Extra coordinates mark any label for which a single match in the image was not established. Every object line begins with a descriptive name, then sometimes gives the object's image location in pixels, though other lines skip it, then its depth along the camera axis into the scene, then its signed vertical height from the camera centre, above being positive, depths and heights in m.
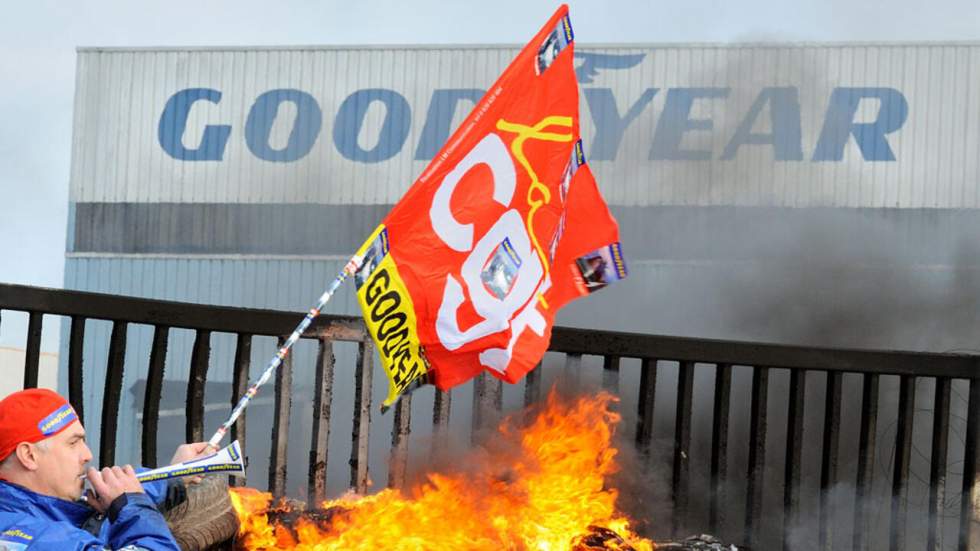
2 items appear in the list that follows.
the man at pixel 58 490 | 6.77 -0.70
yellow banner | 10.45 -0.24
